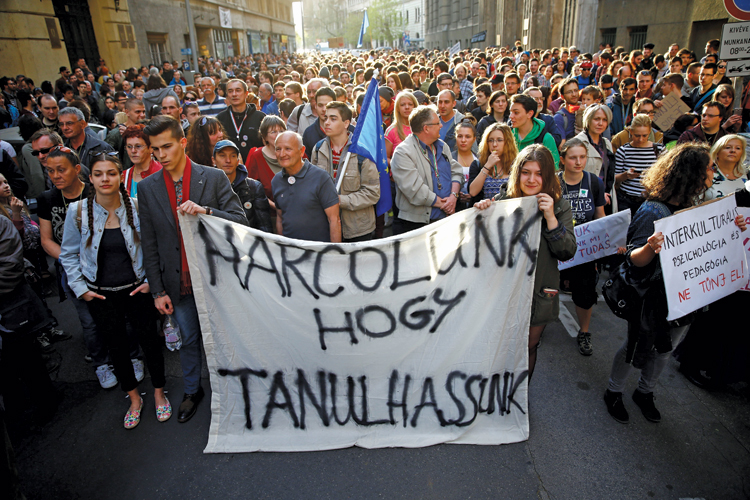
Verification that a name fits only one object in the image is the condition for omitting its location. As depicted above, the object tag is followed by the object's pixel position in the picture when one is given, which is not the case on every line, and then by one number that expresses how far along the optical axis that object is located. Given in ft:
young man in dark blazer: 9.77
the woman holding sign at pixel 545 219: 9.20
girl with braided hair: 10.22
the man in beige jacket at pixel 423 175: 13.52
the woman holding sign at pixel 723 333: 10.84
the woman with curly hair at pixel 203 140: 13.09
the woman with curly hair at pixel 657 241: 9.09
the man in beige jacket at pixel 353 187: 13.00
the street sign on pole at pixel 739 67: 17.33
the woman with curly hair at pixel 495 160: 13.69
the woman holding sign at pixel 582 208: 12.88
